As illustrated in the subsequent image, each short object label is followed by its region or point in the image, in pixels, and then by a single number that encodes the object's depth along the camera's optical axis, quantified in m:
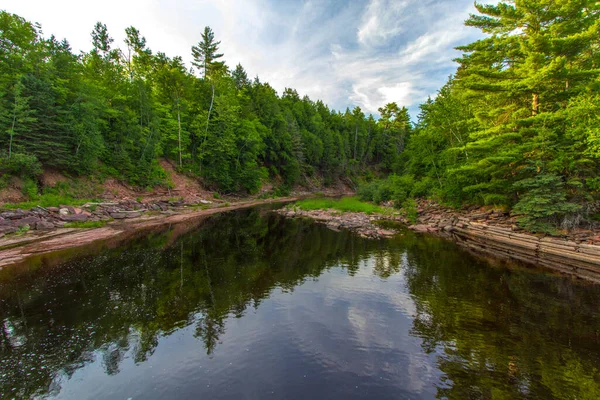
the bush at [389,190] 30.95
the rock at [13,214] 16.94
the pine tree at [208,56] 42.88
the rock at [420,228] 21.12
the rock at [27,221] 16.81
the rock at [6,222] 16.19
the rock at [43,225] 17.47
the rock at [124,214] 22.50
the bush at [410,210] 24.63
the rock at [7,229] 15.67
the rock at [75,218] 19.19
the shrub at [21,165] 19.91
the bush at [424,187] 28.23
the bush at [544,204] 13.84
